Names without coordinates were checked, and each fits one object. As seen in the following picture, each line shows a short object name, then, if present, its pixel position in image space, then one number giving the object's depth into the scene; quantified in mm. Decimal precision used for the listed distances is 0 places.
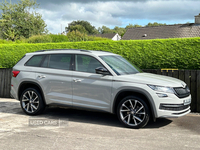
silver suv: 5988
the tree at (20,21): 34938
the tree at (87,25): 104688
